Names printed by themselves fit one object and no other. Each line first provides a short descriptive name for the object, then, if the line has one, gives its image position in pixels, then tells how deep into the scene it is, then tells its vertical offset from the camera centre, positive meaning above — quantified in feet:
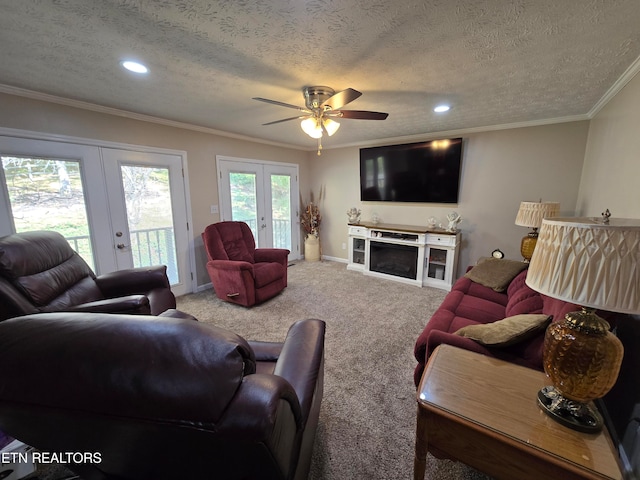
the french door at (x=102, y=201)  7.75 -0.09
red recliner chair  10.47 -2.93
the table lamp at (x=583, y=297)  2.55 -1.03
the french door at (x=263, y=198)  13.53 +0.03
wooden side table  2.80 -2.75
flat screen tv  12.76 +1.43
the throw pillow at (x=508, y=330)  4.32 -2.32
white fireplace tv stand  12.67 -2.91
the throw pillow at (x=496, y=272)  8.33 -2.50
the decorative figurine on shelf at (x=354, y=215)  15.62 -1.00
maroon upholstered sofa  4.41 -2.83
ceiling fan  7.23 +2.47
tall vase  17.87 -3.42
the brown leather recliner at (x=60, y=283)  5.49 -2.20
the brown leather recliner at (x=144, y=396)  1.94 -1.53
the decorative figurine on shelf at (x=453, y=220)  12.46 -1.04
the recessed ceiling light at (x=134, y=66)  5.97 +3.13
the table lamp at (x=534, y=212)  8.54 -0.46
